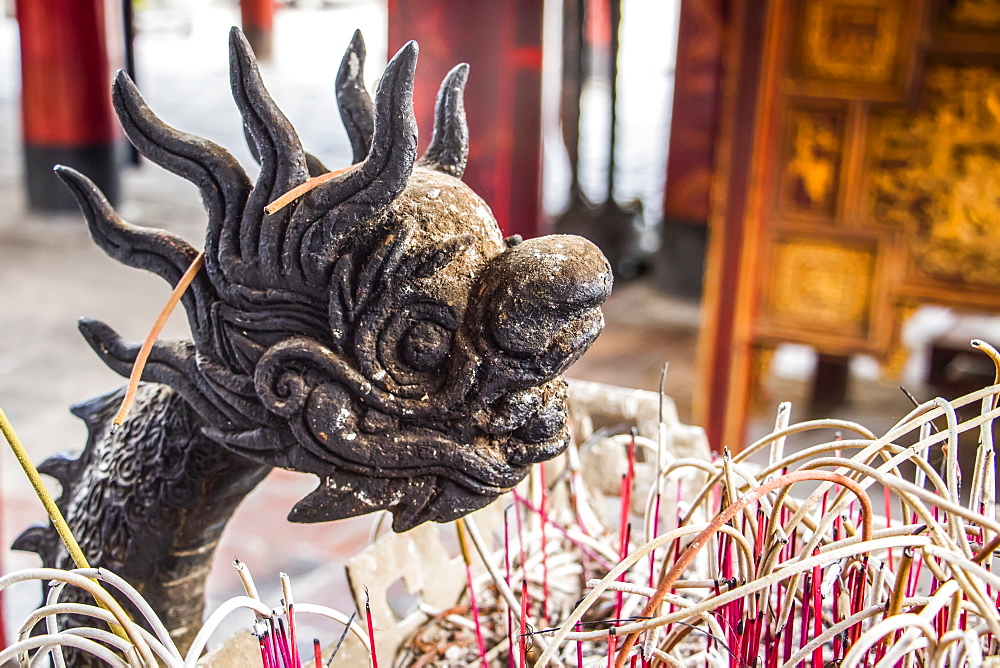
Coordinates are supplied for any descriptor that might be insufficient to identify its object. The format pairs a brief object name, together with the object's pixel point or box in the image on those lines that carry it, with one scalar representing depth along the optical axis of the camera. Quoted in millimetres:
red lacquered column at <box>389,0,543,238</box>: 2178
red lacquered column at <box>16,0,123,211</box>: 4387
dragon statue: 745
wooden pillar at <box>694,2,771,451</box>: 2133
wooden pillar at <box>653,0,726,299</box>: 3721
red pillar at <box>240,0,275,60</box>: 8820
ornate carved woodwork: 2053
